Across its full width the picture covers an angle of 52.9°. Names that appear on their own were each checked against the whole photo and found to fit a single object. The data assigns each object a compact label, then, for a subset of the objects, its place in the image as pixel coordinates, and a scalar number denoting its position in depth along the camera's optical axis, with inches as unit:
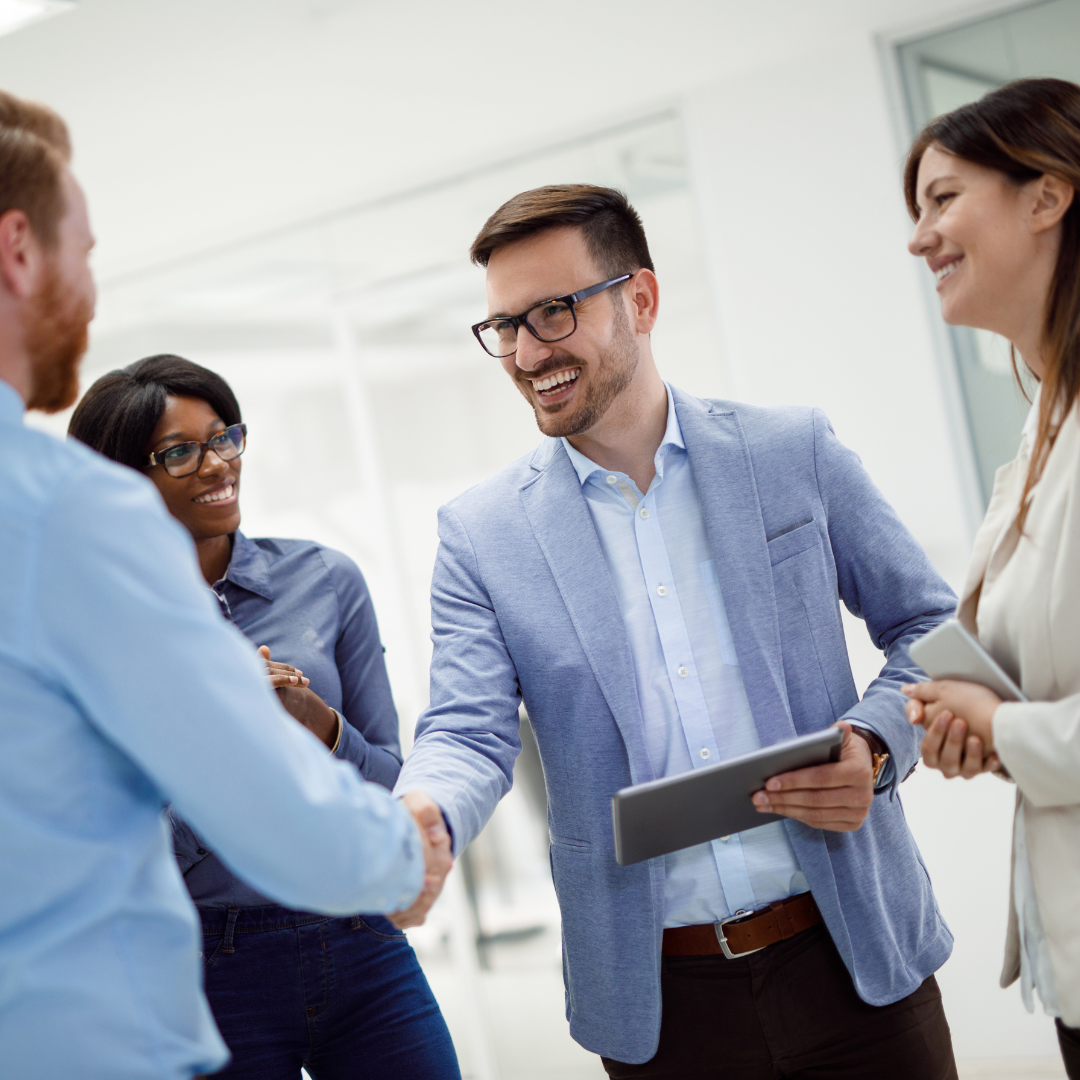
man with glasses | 67.3
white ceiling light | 107.4
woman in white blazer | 53.7
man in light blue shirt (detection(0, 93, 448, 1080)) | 38.4
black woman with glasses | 75.1
